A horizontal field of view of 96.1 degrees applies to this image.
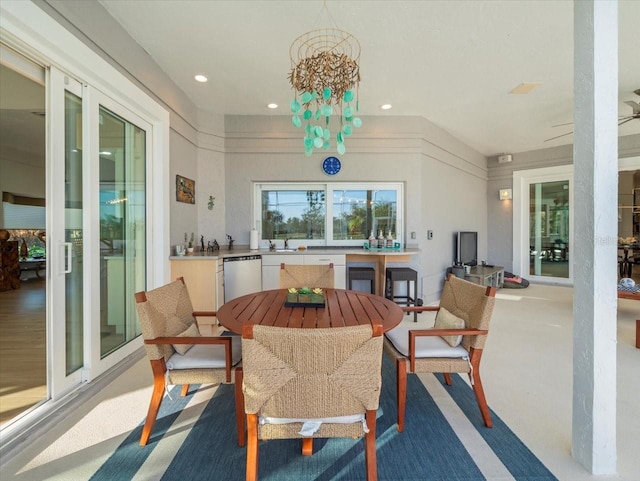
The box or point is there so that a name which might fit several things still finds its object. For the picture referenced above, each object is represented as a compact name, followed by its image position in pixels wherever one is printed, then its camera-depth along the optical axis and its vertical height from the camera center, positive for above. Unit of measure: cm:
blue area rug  146 -120
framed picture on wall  379 +68
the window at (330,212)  488 +46
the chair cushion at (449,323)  188 -57
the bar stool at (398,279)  414 -58
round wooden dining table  164 -47
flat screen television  566 -19
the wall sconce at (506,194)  665 +104
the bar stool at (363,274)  424 -53
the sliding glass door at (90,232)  207 +6
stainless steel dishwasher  374 -49
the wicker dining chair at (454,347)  176 -71
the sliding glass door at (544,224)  622 +33
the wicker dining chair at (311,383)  108 -57
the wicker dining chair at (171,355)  161 -72
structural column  144 +5
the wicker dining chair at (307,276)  279 -36
